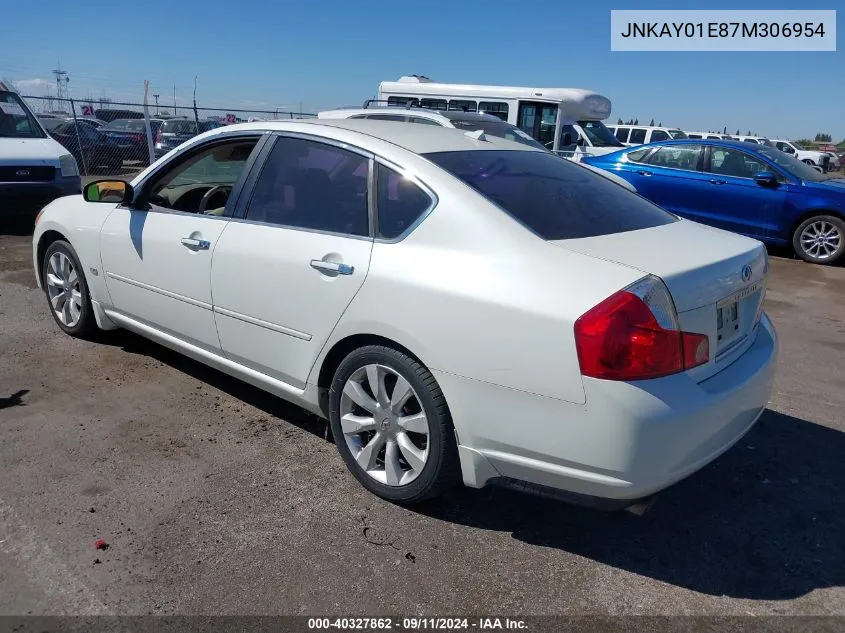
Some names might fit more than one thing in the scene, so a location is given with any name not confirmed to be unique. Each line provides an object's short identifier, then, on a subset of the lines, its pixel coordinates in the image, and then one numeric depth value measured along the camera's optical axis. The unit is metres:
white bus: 15.80
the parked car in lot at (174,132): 19.53
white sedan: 2.37
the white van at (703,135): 24.27
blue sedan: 9.37
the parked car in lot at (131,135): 19.42
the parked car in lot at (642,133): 21.78
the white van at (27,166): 9.11
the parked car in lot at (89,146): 17.73
